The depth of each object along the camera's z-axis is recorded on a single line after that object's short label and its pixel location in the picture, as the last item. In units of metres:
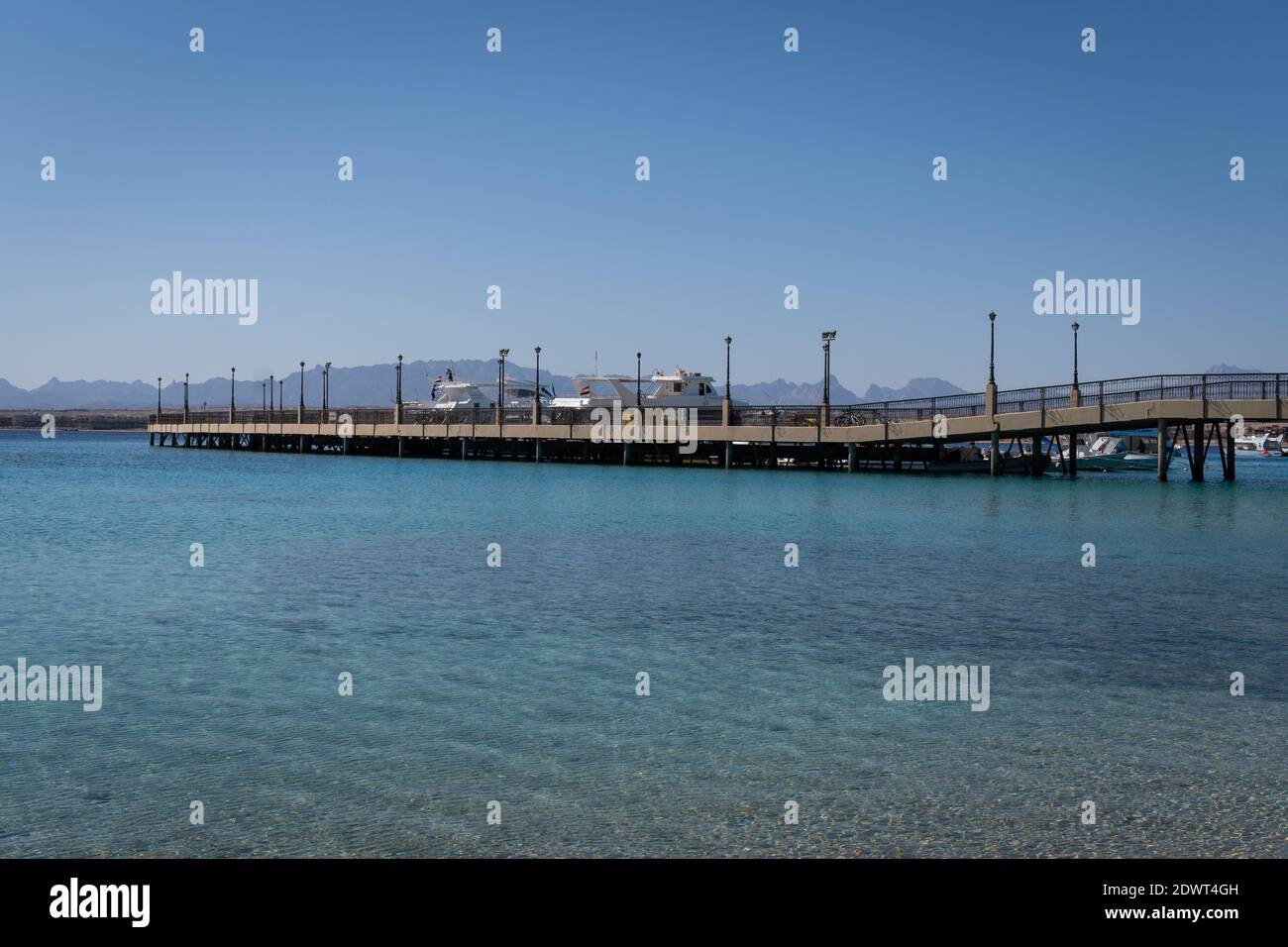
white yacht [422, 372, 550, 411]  108.37
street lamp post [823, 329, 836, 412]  66.92
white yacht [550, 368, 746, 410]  86.19
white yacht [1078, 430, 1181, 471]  90.56
